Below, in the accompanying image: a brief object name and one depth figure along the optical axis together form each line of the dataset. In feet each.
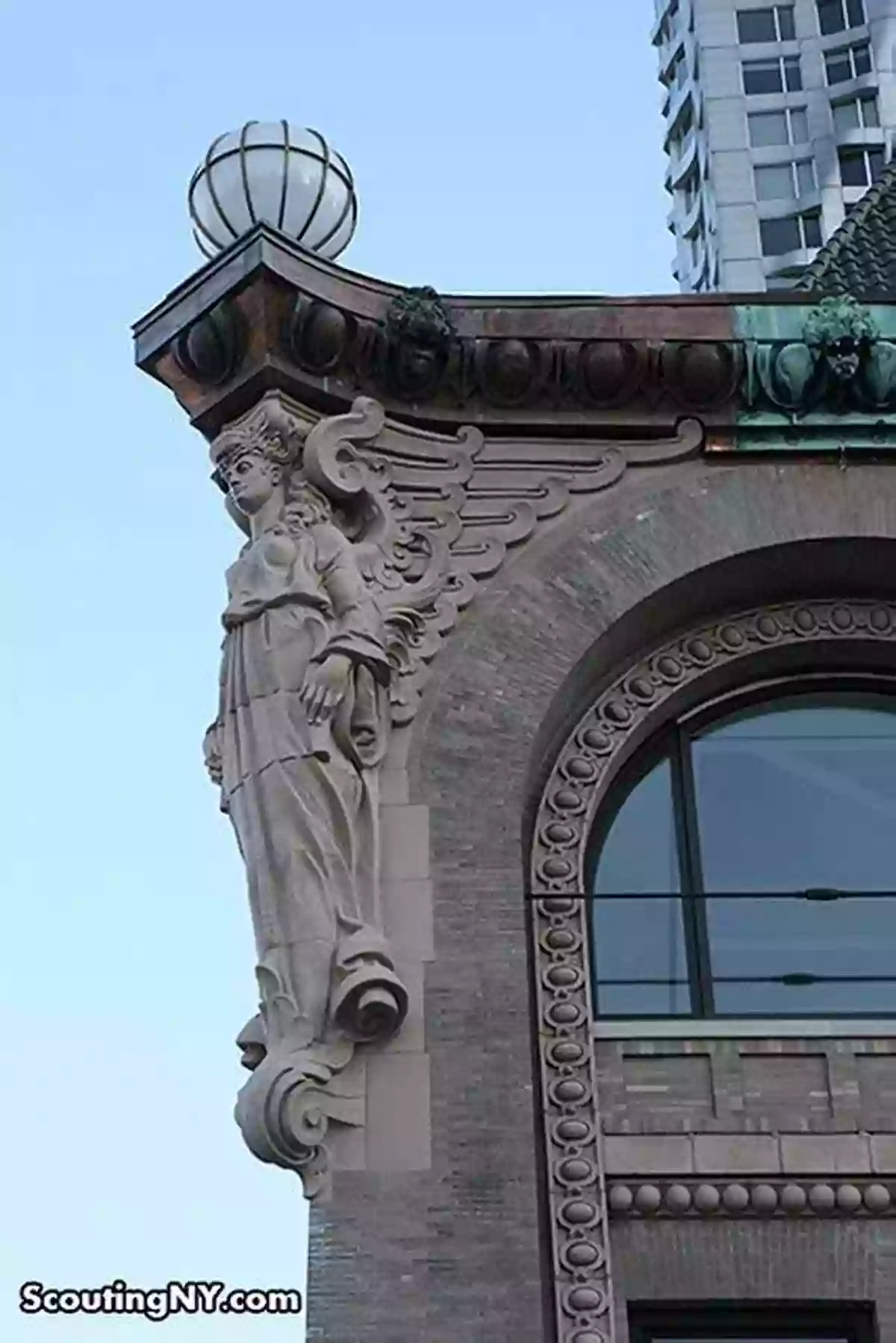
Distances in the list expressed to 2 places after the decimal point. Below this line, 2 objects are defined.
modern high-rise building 283.59
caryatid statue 44.86
